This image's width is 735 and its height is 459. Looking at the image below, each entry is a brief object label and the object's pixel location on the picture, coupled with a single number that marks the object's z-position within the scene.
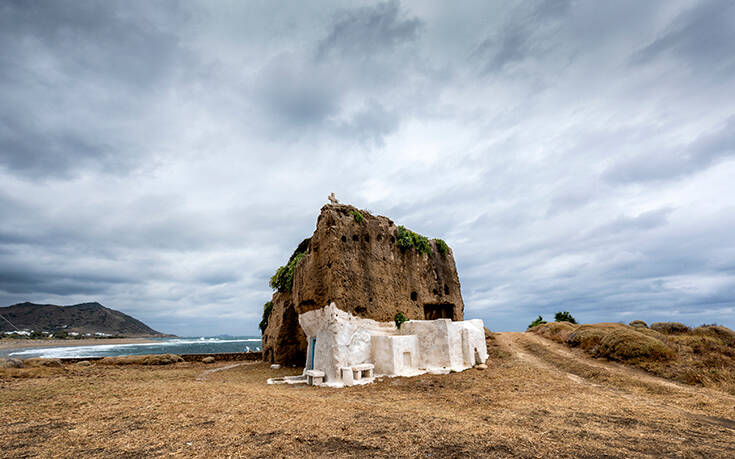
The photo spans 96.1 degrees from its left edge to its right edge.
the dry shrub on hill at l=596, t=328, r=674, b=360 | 17.77
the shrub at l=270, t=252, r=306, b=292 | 26.71
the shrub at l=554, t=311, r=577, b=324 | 41.00
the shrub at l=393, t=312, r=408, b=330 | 19.39
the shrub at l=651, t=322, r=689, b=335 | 25.91
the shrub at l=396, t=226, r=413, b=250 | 21.67
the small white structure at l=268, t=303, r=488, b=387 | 16.41
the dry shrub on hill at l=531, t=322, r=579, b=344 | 26.12
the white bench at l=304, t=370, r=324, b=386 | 16.30
